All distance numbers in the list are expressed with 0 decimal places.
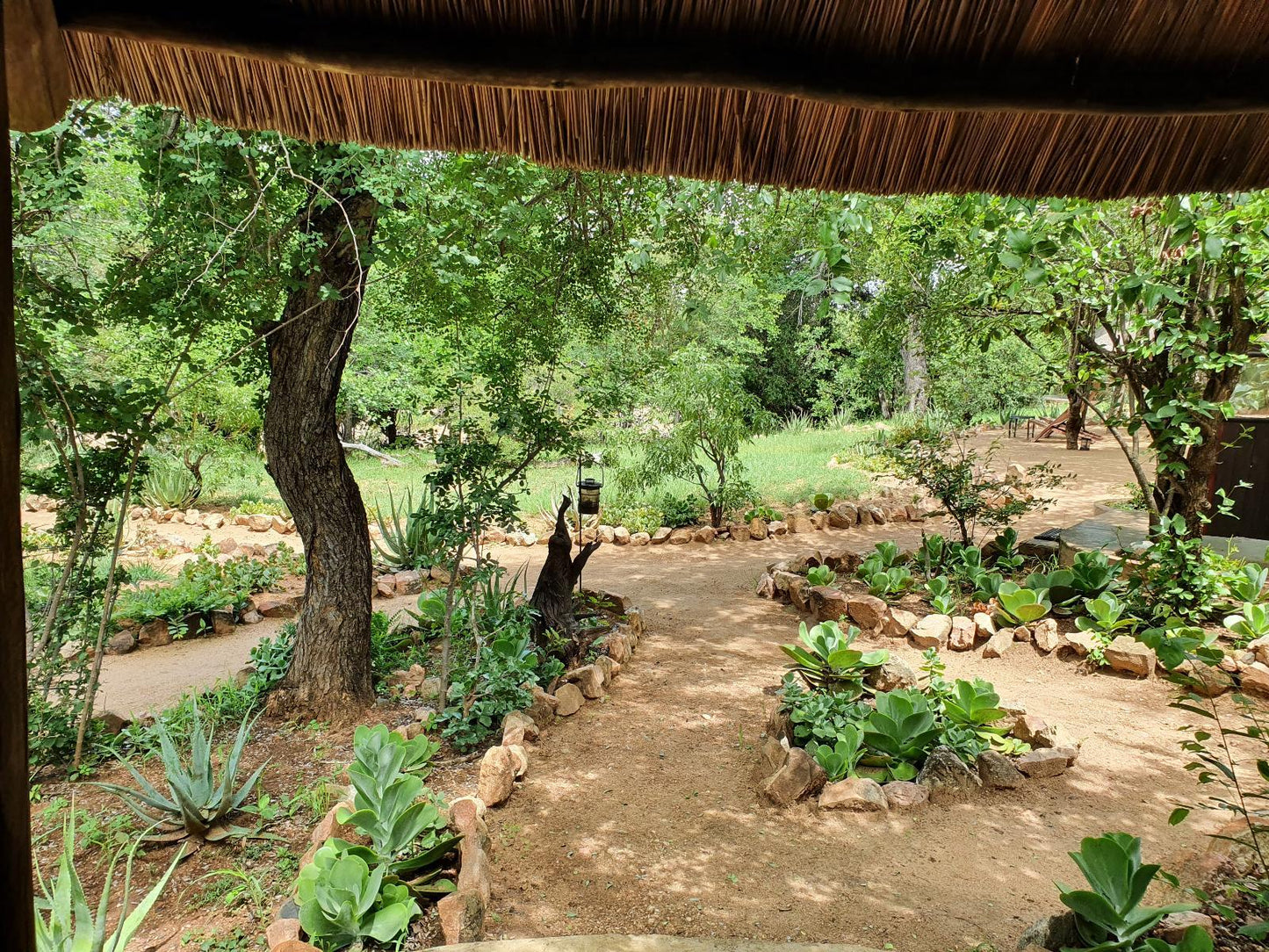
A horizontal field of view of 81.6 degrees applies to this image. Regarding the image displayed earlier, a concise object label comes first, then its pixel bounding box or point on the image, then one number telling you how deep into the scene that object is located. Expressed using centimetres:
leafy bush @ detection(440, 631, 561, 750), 358
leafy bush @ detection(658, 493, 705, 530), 842
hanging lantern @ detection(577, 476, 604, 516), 709
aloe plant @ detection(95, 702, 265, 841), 270
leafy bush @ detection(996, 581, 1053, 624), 453
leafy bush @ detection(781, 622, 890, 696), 364
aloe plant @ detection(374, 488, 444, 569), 659
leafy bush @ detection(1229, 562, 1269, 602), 415
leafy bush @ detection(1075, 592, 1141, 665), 423
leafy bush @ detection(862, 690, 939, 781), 305
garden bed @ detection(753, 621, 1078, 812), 294
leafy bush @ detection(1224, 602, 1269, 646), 391
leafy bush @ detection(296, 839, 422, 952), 193
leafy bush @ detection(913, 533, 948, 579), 575
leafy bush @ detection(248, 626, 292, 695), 408
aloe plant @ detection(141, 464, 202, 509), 904
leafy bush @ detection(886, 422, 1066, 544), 576
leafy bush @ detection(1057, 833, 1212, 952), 179
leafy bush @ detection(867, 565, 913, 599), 529
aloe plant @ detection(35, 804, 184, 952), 175
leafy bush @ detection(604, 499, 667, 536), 826
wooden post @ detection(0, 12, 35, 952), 80
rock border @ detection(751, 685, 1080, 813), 289
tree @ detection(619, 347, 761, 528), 781
